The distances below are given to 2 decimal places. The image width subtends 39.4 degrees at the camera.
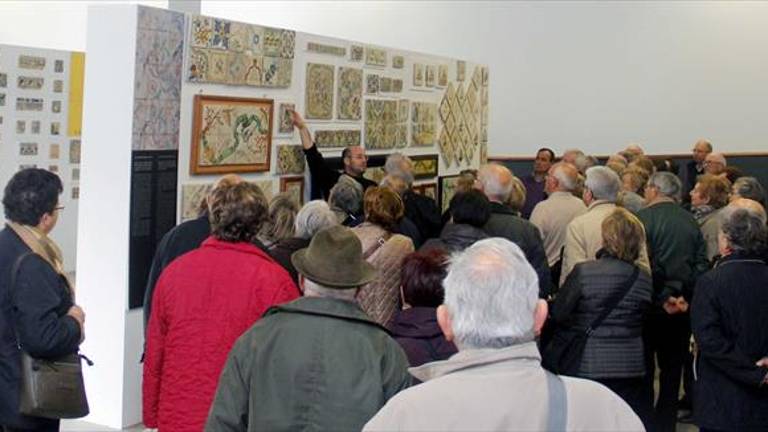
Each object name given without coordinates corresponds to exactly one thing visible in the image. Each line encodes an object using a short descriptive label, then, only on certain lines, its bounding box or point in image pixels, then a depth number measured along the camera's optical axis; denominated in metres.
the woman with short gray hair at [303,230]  5.45
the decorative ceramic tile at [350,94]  9.63
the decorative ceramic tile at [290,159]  8.67
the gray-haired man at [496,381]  2.27
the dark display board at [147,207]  7.20
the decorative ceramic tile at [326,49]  9.06
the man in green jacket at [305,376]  3.42
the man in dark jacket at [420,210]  8.23
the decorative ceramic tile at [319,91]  9.05
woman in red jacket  4.34
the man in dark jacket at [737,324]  5.37
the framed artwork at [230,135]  7.64
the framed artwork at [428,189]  11.26
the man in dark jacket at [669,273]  7.18
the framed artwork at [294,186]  8.73
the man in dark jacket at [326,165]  8.92
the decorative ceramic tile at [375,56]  10.12
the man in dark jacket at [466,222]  6.24
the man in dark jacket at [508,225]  6.80
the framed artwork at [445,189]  11.90
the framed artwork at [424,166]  11.31
